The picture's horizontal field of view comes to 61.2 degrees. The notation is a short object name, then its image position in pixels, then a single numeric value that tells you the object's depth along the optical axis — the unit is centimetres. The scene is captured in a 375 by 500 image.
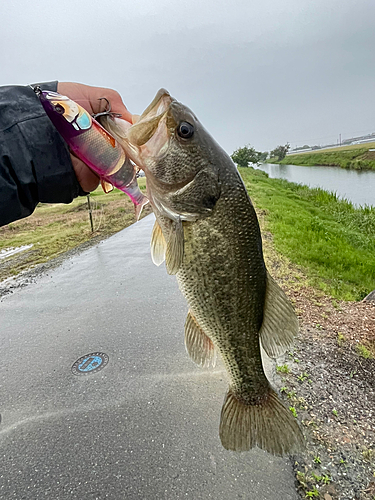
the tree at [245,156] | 8031
